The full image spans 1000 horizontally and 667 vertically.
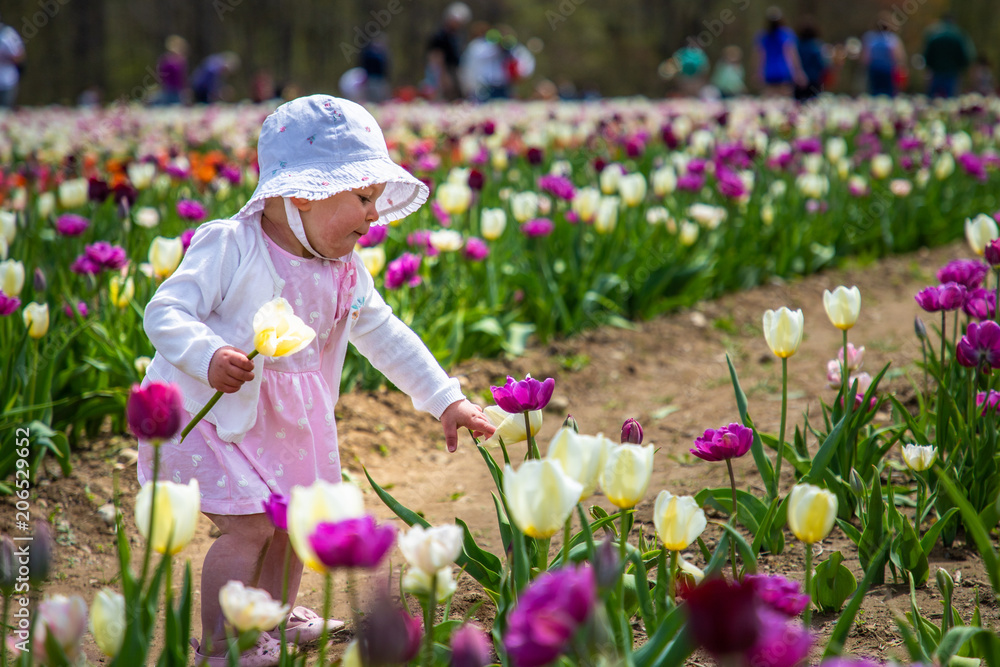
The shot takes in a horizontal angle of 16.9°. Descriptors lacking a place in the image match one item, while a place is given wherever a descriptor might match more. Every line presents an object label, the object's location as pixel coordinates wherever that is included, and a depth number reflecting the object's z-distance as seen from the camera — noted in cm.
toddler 357
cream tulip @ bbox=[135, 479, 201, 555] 313
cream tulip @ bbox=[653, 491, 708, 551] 326
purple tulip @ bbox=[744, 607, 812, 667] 291
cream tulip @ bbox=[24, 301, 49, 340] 389
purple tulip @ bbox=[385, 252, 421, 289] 468
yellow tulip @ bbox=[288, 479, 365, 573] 303
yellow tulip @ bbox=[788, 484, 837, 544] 322
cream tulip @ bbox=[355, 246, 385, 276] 444
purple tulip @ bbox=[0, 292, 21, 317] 387
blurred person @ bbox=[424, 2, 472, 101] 2014
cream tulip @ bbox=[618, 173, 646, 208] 642
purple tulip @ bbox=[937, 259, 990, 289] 382
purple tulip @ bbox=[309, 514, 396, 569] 297
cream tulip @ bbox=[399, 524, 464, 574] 309
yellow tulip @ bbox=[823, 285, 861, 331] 368
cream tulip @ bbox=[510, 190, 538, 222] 613
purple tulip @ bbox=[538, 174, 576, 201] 630
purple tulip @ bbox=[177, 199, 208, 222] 507
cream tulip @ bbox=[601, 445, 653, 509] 318
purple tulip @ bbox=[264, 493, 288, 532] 314
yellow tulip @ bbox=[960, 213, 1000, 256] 400
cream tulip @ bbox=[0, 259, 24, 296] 392
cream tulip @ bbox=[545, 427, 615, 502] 314
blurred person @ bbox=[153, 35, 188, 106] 2216
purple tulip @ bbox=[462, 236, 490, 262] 549
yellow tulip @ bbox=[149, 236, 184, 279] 403
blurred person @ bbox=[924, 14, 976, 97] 2014
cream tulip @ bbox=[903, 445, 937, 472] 357
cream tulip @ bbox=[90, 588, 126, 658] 309
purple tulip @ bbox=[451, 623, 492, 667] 293
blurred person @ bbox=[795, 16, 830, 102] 1890
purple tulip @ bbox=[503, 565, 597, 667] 288
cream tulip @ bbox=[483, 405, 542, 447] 345
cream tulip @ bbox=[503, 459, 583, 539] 308
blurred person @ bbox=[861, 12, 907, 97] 2069
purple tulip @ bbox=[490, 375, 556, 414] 336
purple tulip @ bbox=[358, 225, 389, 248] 507
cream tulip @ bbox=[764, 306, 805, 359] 356
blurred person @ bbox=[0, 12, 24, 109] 1635
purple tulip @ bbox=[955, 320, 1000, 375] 359
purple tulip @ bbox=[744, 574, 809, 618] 311
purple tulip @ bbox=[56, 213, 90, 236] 495
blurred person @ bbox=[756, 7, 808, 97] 1865
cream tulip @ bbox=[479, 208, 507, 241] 555
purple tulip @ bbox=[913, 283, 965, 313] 374
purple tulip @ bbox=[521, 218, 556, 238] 586
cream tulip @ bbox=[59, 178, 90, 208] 572
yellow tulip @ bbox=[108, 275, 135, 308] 434
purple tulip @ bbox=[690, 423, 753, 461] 341
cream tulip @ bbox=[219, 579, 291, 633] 309
